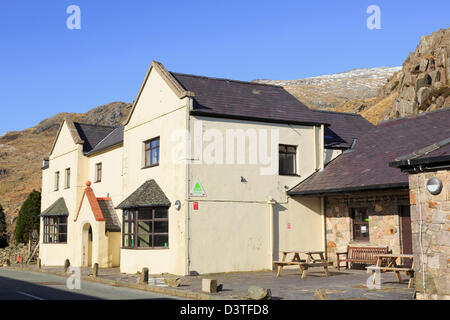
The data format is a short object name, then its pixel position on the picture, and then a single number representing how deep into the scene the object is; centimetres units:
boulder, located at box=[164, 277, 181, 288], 1521
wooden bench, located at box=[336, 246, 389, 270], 1862
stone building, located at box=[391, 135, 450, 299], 1041
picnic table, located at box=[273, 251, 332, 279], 1742
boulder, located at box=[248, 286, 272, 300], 1183
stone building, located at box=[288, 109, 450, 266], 1878
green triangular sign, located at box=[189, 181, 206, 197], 1988
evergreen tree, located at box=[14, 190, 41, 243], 4059
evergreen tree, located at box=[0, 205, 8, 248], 4469
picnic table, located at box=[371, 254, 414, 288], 1392
